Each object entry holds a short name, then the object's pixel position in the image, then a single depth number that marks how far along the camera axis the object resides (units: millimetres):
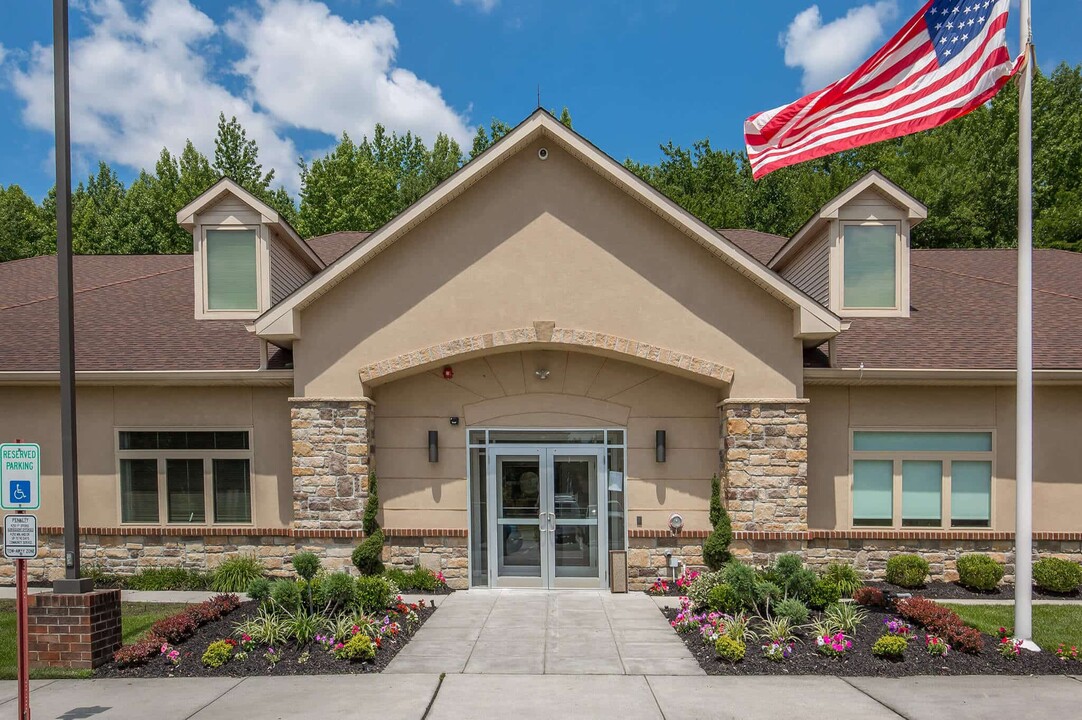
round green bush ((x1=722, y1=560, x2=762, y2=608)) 10219
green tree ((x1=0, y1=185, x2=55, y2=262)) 36062
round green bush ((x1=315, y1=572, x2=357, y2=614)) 9992
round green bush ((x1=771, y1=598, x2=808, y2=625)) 9594
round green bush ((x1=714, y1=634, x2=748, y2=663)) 8945
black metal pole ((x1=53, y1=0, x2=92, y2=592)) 8750
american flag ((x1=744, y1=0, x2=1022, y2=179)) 8859
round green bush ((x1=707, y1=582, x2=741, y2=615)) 10328
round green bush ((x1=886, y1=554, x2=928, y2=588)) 12555
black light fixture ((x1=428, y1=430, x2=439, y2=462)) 13188
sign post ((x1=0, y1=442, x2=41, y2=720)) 6754
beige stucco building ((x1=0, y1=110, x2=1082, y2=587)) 12461
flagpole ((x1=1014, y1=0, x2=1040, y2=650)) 9133
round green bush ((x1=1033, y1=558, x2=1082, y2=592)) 12367
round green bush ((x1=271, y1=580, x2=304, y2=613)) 9797
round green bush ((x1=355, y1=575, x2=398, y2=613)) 10281
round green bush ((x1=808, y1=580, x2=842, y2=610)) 10195
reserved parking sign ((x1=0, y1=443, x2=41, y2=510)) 6777
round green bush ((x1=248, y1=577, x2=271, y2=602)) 10164
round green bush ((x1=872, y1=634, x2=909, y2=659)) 8875
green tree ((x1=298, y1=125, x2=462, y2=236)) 36438
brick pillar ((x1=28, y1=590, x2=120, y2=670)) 8773
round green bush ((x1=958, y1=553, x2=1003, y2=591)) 12398
